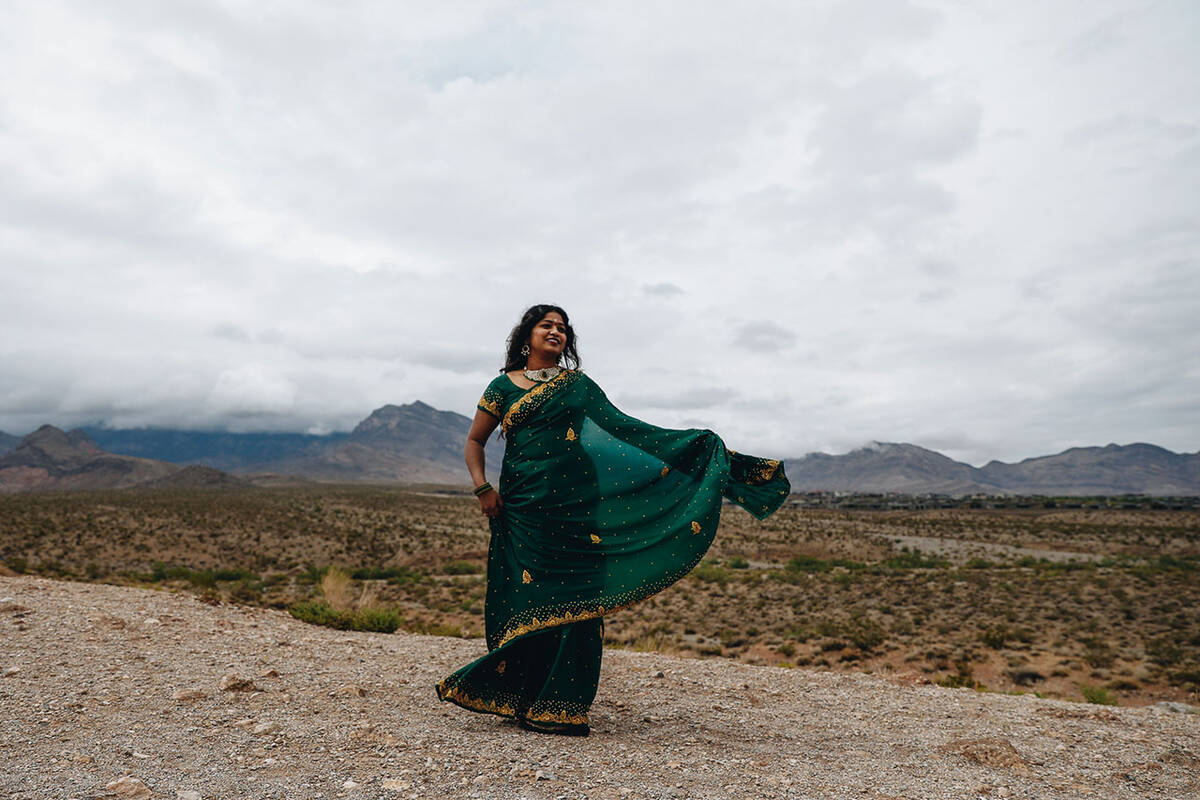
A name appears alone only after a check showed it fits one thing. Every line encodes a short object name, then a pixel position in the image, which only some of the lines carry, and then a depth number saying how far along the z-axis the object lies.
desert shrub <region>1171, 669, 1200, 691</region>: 10.95
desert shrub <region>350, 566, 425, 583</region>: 22.33
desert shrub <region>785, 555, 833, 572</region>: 26.20
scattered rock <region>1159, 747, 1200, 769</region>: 4.88
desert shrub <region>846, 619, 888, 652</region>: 13.38
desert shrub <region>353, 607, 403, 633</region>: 9.23
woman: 4.44
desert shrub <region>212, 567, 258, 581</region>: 20.39
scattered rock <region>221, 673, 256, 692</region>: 4.84
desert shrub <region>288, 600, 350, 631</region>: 9.05
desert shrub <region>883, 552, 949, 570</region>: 27.39
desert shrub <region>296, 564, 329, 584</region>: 20.80
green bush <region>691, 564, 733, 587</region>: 22.23
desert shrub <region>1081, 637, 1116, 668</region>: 12.30
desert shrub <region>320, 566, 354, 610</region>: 11.61
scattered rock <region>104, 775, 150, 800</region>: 2.92
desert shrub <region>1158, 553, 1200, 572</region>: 26.44
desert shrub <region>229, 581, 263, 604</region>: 12.18
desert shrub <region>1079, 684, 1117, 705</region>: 9.35
